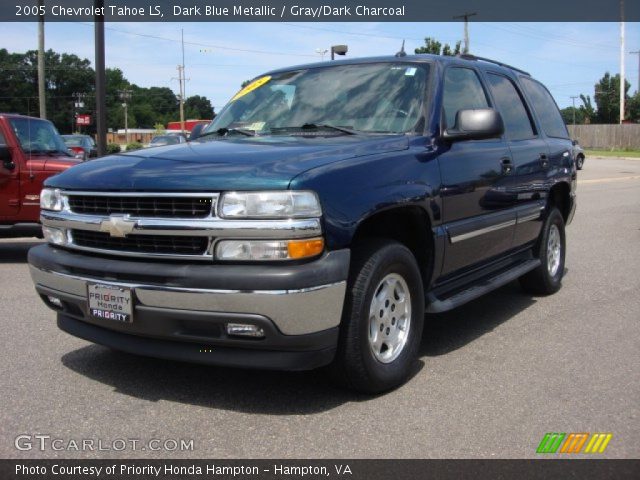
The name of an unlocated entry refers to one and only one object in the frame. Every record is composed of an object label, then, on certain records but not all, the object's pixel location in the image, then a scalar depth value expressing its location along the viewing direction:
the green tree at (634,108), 79.00
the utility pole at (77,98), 88.94
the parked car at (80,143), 20.50
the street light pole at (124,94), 101.94
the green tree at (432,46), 32.94
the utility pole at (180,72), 74.11
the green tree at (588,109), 86.56
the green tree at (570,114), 130.25
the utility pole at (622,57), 52.97
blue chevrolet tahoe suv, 3.23
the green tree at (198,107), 131.62
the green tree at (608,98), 80.94
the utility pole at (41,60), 25.45
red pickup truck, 8.37
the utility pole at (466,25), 40.87
